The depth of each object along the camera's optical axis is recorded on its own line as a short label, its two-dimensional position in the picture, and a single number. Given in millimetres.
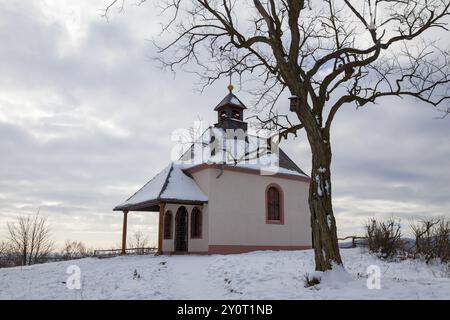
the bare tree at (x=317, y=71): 10305
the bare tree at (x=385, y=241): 15492
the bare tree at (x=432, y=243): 14047
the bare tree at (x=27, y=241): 37531
